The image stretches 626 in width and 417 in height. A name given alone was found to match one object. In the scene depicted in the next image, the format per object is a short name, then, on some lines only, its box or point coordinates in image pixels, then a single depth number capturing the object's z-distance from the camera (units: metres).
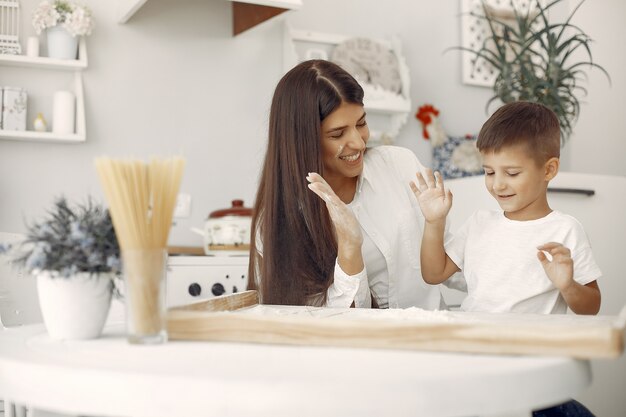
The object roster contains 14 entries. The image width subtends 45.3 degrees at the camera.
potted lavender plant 0.99
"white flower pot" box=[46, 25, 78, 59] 2.83
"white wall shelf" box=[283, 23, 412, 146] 3.29
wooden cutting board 0.81
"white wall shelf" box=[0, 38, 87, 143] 2.75
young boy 1.57
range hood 2.75
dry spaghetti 0.89
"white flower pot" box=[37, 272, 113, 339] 1.00
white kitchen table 0.70
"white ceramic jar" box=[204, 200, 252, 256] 2.68
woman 1.76
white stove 2.57
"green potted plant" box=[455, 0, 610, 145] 3.13
